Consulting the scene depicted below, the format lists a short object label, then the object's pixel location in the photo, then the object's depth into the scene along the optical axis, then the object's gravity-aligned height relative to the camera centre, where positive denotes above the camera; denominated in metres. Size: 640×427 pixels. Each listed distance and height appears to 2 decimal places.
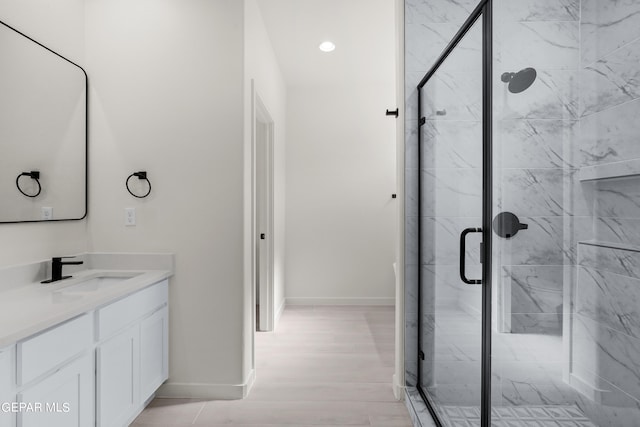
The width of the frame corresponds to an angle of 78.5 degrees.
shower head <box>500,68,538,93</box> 1.42 +0.50
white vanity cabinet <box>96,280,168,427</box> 1.76 -0.71
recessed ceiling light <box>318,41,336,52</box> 3.63 +1.58
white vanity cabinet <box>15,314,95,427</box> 1.33 -0.61
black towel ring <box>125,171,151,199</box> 2.38 +0.22
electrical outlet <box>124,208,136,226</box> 2.44 -0.02
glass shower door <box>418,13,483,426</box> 1.58 -0.08
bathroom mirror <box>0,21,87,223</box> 1.88 +0.43
